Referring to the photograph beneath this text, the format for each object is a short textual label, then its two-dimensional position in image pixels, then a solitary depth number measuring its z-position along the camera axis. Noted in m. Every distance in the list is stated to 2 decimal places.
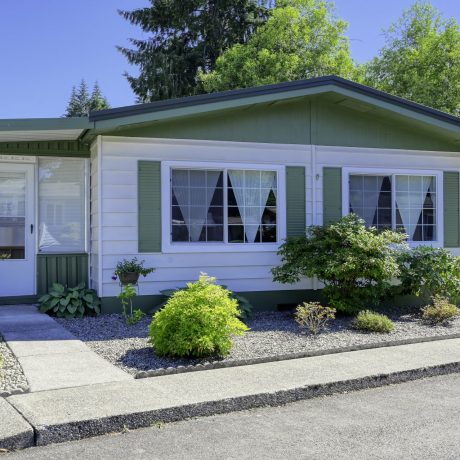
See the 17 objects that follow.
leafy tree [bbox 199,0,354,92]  22.09
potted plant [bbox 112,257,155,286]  8.37
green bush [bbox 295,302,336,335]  7.52
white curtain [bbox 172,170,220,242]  9.02
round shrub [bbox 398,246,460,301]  9.05
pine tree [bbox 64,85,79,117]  43.47
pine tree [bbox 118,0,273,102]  26.19
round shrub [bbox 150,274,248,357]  5.92
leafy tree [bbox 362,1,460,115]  21.92
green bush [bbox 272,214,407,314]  8.35
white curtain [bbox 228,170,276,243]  9.32
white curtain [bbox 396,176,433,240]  10.28
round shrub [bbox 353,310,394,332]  7.75
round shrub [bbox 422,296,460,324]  8.49
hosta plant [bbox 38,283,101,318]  8.52
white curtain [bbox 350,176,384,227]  10.05
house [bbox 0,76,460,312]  8.70
